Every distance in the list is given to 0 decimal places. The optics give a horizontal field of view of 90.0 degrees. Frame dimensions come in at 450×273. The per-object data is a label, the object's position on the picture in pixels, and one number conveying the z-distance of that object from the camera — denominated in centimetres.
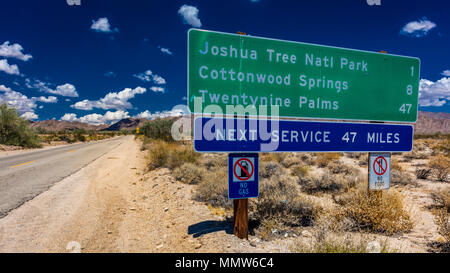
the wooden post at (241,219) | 320
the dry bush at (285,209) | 384
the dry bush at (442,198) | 485
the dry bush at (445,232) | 309
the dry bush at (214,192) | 492
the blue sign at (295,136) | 296
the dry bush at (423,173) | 857
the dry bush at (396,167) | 959
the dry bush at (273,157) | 1200
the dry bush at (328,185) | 668
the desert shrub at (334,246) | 260
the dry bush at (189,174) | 709
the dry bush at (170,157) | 911
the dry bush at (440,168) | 838
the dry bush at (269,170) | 828
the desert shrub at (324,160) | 1128
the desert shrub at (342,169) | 906
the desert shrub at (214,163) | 896
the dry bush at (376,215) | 365
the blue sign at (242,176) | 309
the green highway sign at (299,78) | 303
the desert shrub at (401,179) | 754
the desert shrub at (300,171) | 870
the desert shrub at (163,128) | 2695
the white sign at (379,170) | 397
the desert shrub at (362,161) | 1205
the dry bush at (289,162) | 1126
